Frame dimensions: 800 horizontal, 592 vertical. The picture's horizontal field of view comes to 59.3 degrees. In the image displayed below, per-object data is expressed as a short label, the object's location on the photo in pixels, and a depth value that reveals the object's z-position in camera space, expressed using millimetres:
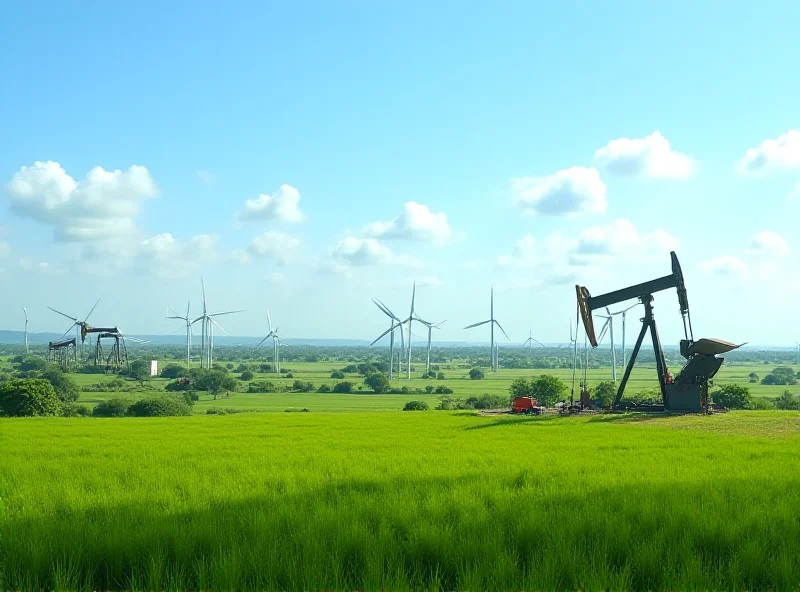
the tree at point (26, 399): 43531
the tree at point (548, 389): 50188
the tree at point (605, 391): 50812
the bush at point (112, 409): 49531
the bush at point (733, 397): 40875
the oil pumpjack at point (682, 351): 30844
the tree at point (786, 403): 45250
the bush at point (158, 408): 47656
